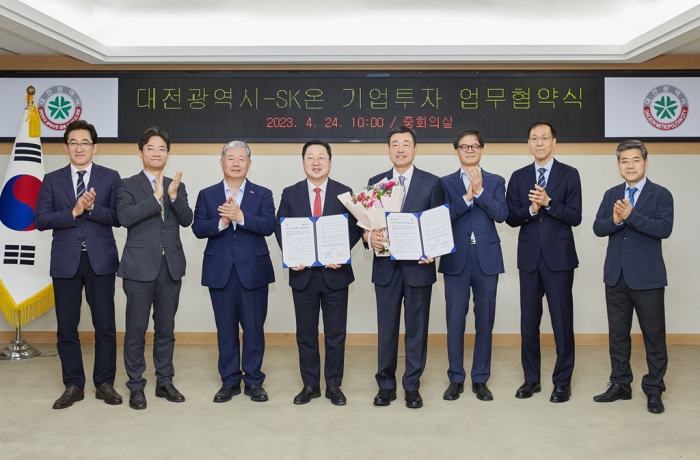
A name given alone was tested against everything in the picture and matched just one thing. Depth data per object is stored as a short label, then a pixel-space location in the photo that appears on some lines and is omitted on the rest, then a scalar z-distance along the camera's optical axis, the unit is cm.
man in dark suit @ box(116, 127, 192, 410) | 368
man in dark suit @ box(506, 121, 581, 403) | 384
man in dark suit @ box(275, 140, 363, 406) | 375
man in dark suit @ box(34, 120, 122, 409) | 371
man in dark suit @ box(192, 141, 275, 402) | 381
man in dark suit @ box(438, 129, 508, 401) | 384
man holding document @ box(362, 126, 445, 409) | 373
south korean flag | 506
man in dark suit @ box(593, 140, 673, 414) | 363
